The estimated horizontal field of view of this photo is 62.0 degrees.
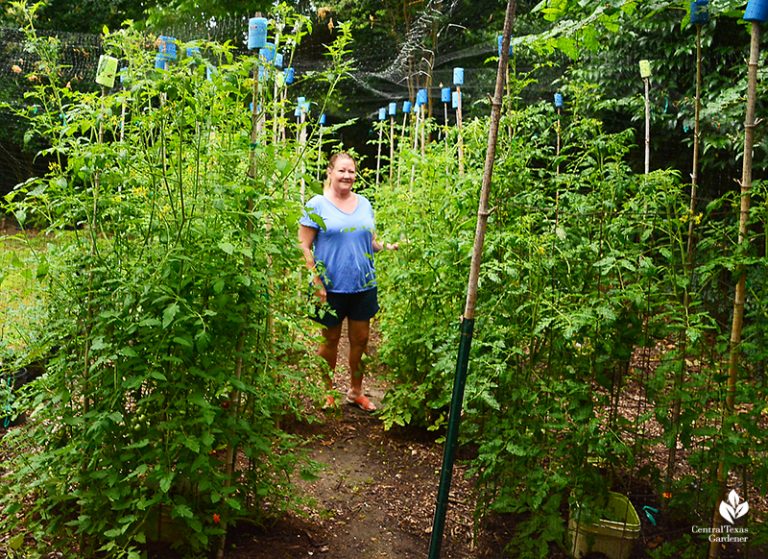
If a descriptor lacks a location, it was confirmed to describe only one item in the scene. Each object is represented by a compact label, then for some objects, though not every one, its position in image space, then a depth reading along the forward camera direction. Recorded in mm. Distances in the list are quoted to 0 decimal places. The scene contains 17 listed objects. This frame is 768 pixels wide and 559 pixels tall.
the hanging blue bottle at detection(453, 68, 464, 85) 3934
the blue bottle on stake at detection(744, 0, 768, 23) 1853
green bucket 2227
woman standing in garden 3553
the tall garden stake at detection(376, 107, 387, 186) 6734
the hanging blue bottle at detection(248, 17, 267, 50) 1978
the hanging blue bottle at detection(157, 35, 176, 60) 1933
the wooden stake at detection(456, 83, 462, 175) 3114
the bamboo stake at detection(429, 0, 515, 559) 1733
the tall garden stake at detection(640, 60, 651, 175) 3024
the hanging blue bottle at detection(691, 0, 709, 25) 2082
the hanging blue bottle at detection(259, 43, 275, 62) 1990
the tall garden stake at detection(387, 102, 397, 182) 6400
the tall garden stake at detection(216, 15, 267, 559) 1982
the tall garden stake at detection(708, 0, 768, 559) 1930
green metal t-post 1806
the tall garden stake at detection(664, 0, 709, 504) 2027
